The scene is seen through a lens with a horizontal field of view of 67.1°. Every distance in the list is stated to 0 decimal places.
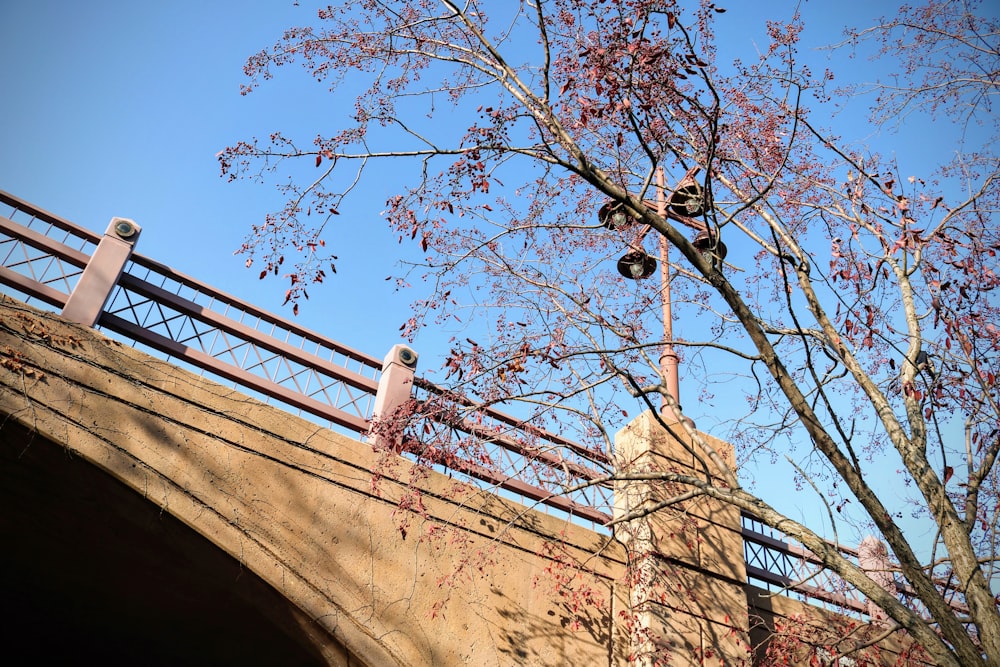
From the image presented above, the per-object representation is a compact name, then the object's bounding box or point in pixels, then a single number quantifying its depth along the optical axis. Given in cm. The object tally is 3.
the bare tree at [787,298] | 441
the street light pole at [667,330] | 688
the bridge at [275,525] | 518
